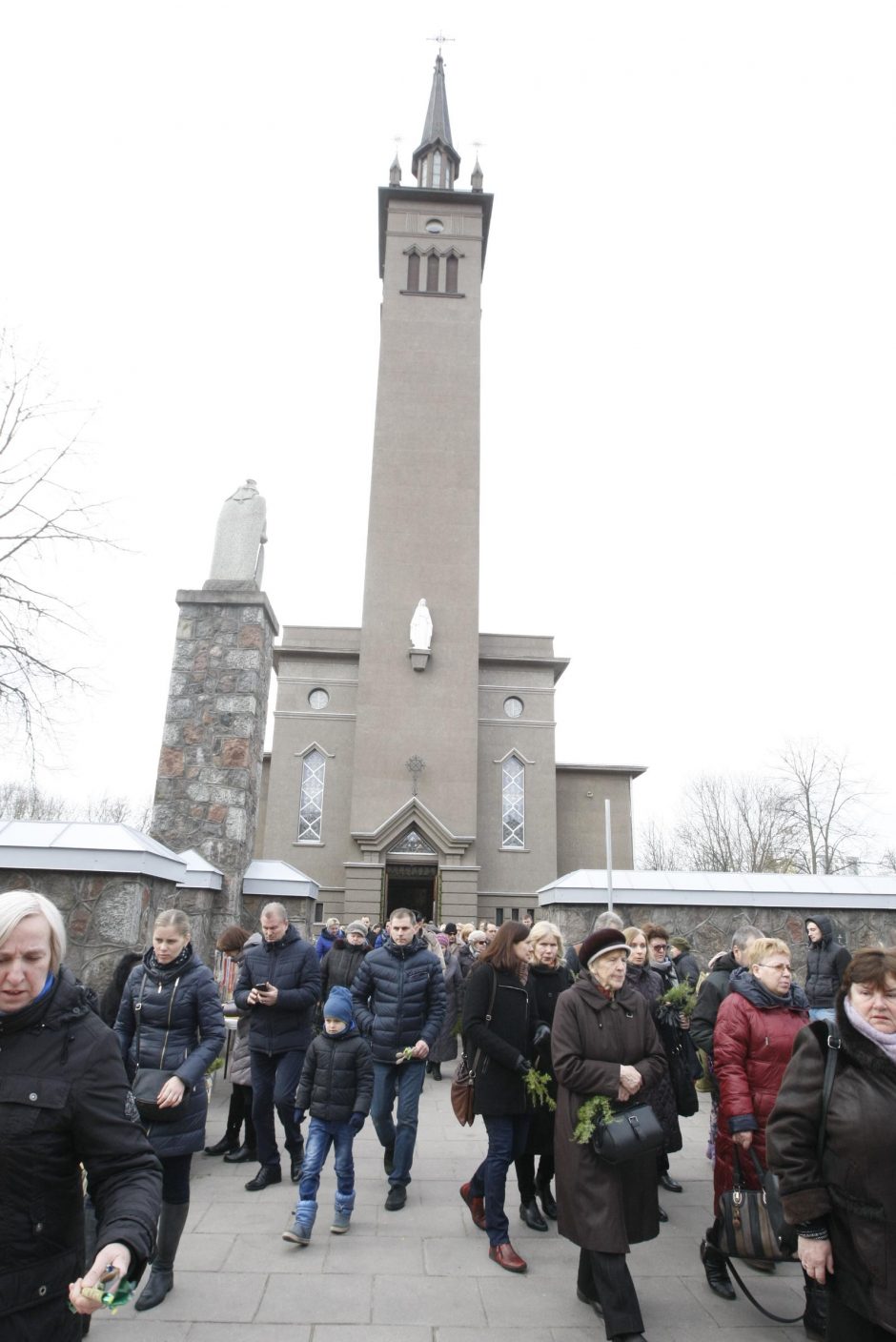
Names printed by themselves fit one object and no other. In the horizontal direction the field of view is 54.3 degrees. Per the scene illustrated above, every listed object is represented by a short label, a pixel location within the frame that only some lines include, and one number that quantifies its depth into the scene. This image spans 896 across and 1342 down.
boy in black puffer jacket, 5.54
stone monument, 11.31
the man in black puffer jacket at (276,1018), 6.52
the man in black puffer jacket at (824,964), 8.59
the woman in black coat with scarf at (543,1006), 5.98
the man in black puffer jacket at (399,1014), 6.36
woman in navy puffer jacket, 4.67
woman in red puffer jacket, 4.73
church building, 24.81
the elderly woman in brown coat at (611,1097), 4.18
